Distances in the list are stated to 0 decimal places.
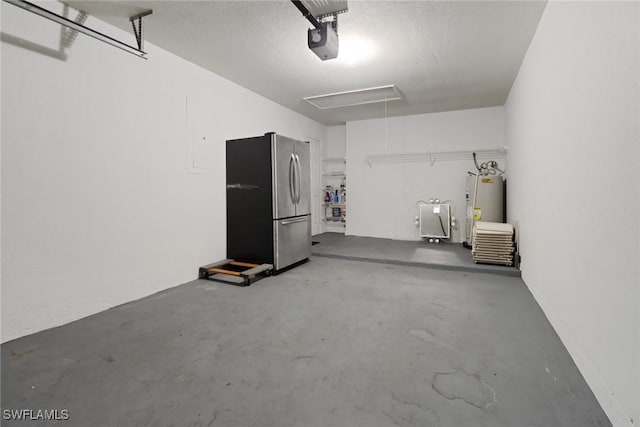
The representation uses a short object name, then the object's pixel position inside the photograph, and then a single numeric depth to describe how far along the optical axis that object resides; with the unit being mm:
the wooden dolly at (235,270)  3750
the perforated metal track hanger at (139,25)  2815
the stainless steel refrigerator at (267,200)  4098
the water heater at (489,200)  5270
